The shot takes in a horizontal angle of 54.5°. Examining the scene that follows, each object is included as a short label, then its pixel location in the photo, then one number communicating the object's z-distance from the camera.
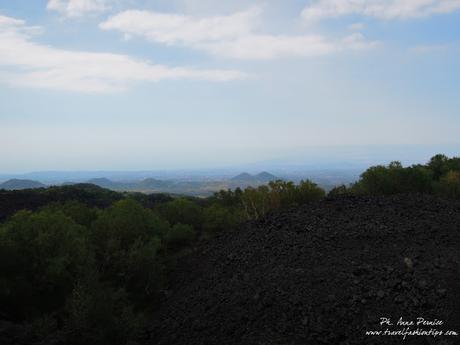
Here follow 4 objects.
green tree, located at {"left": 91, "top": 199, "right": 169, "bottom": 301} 21.58
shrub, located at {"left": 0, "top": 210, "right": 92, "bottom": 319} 17.92
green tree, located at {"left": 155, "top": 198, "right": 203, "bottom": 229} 38.53
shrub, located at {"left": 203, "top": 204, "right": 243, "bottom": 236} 34.59
